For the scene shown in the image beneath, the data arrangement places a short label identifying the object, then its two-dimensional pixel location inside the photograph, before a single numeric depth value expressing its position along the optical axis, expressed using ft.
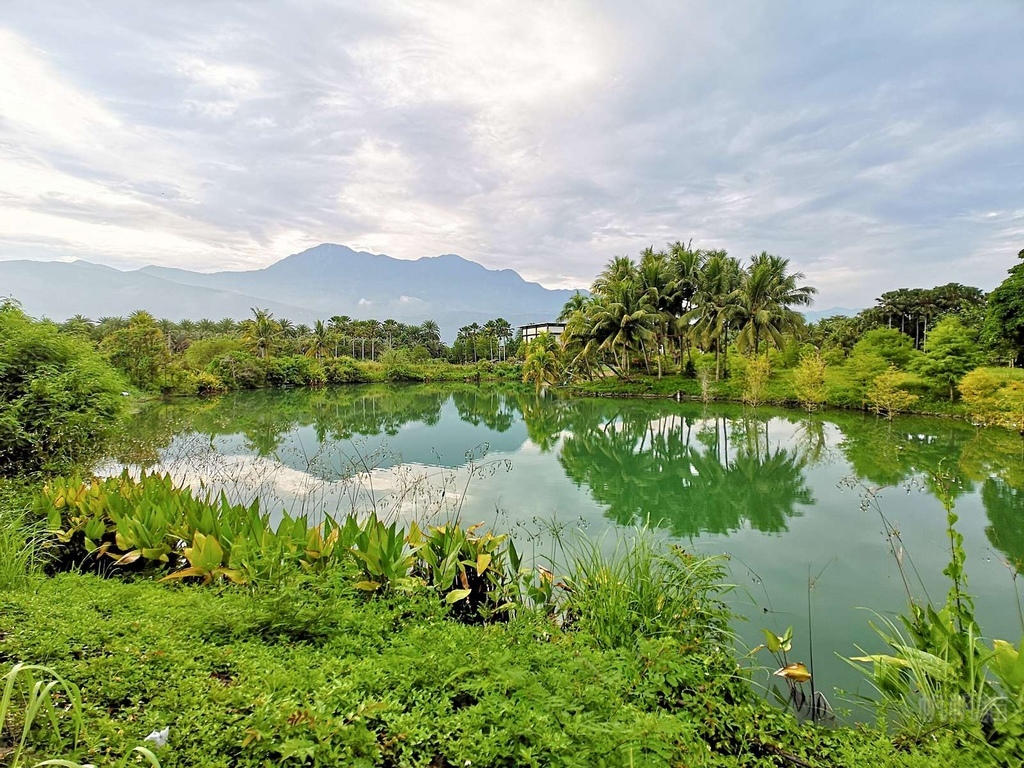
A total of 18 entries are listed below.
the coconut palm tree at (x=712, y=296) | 81.61
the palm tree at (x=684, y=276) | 87.61
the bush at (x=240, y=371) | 99.35
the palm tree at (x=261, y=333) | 118.11
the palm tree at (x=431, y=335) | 200.79
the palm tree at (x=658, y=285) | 88.02
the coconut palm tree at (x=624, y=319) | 85.81
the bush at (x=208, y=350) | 102.86
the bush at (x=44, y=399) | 16.31
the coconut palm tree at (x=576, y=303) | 106.83
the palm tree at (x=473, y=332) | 186.99
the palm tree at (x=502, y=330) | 194.19
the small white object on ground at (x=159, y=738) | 4.82
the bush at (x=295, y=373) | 111.04
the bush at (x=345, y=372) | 124.57
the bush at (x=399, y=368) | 136.15
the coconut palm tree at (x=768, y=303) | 75.00
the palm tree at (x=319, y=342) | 133.97
